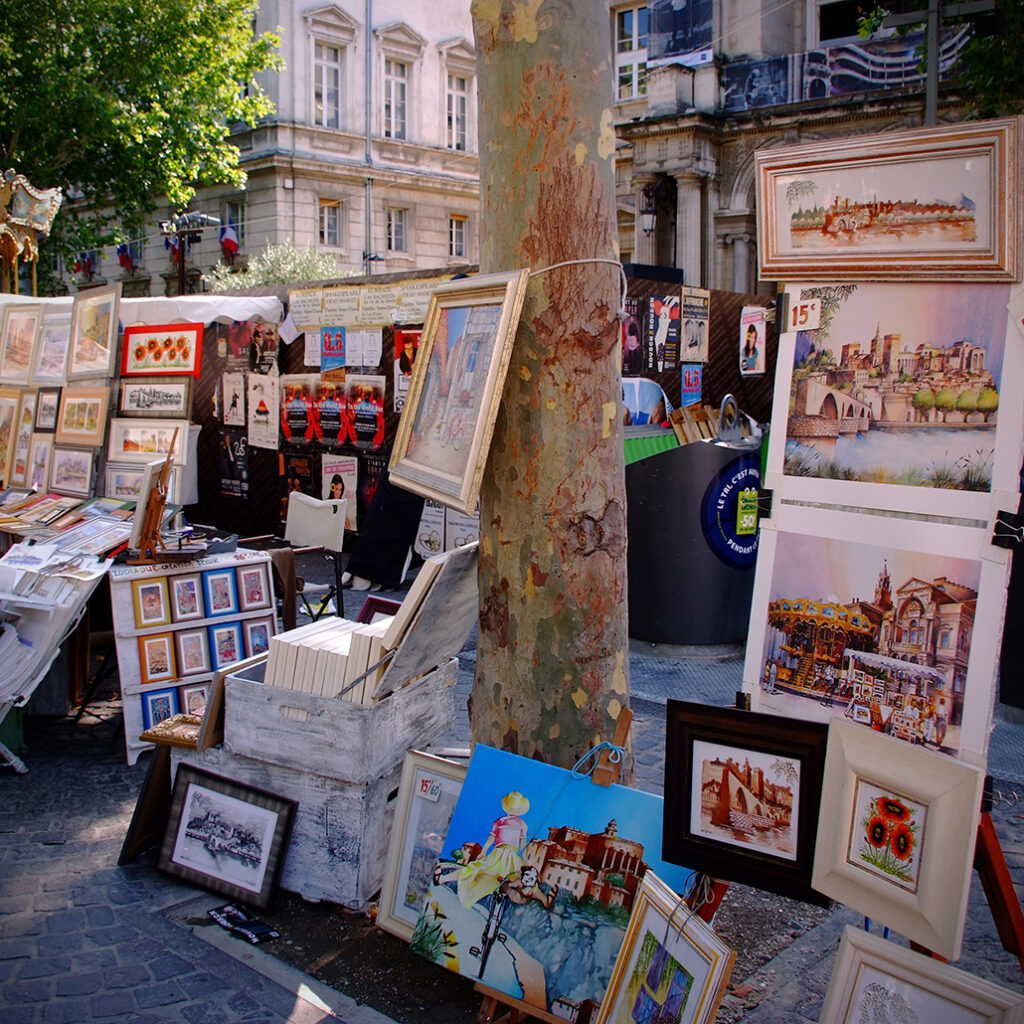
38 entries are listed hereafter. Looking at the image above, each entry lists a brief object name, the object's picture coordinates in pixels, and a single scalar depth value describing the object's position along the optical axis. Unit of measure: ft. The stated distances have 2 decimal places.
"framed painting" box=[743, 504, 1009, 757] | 8.05
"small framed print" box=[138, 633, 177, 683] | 15.80
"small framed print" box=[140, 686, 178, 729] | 15.76
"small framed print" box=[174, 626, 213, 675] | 16.22
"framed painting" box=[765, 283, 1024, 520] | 8.14
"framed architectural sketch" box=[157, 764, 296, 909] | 11.40
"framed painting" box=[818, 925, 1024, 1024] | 6.39
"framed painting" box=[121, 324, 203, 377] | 20.74
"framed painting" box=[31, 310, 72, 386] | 23.39
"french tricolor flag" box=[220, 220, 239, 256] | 85.15
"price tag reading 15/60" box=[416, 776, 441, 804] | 10.64
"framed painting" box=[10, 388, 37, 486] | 23.85
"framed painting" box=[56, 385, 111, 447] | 21.67
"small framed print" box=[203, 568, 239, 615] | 16.60
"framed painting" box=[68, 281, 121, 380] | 21.38
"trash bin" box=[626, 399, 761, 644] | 21.56
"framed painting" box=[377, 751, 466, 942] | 10.43
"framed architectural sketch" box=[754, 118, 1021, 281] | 8.02
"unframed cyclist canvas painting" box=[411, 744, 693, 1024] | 8.78
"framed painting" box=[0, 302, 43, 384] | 24.56
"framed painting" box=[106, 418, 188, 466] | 20.33
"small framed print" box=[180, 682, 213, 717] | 16.20
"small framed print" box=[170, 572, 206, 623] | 16.25
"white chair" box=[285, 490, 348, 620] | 22.00
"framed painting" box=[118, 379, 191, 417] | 20.58
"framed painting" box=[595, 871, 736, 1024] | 7.14
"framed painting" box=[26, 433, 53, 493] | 22.99
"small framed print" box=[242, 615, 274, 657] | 16.99
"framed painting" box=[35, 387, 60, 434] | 23.32
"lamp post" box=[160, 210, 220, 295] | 50.60
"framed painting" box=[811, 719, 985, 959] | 7.02
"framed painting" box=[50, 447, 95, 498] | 21.94
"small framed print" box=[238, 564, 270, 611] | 16.98
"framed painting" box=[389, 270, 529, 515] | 9.80
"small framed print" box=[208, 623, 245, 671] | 16.57
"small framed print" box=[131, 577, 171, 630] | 15.84
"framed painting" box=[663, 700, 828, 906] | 7.97
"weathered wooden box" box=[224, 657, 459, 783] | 11.12
